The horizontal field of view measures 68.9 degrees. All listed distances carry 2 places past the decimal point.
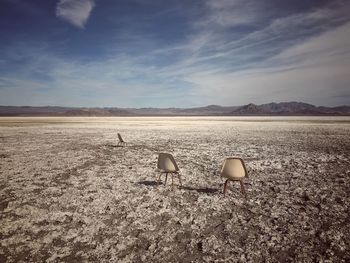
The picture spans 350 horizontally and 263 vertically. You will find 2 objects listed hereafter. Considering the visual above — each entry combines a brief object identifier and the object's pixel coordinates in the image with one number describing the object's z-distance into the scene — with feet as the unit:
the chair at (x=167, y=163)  23.91
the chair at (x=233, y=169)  21.34
